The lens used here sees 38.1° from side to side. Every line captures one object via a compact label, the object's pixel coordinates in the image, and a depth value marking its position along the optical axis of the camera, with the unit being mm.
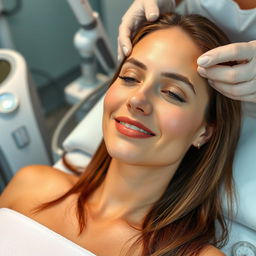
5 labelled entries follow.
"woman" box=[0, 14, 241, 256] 914
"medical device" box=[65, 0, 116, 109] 1462
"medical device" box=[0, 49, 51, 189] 1420
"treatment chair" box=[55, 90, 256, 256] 1107
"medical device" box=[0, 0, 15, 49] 1920
